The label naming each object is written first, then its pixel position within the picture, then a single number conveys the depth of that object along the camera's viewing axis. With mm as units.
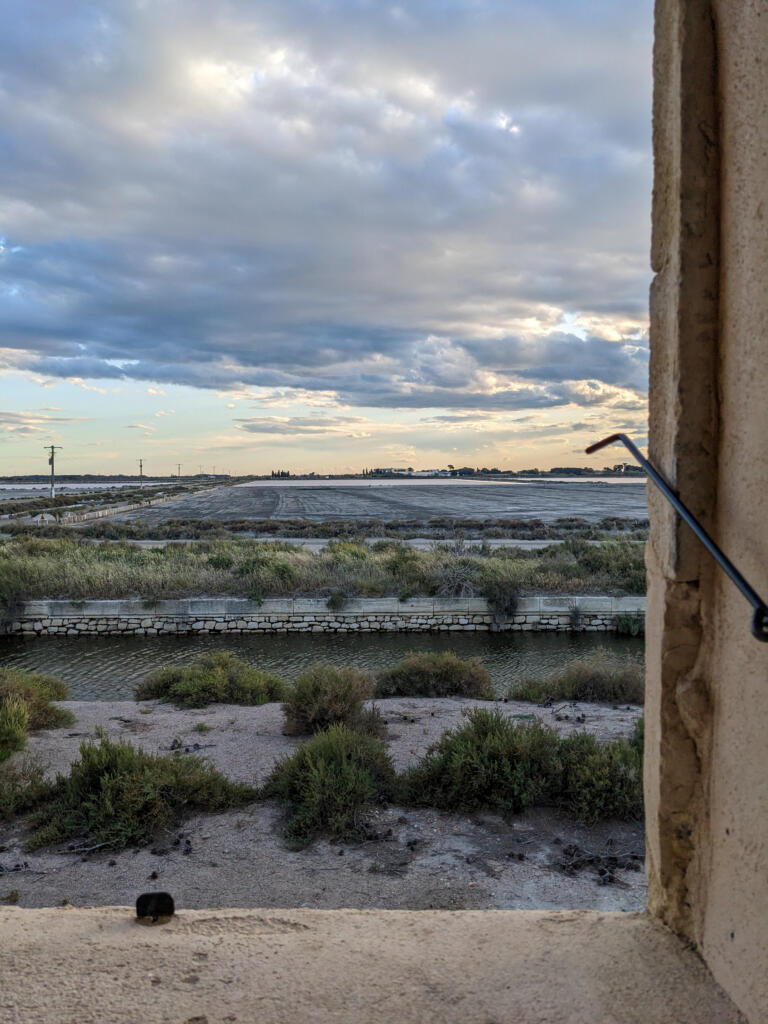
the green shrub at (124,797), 5773
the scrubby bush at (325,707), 8523
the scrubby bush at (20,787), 6289
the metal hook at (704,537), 1630
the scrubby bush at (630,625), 17609
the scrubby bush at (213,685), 10695
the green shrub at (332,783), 5887
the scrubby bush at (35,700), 9000
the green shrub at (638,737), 7186
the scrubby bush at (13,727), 7719
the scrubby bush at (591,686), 10789
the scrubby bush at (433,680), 11180
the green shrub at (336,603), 18250
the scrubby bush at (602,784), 6109
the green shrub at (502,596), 18000
